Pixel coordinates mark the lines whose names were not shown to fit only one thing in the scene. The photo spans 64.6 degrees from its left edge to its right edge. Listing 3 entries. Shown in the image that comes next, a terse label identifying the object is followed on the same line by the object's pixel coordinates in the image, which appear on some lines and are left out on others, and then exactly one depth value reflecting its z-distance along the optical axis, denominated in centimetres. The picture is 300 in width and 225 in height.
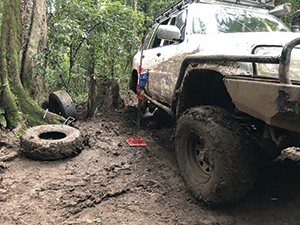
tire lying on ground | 327
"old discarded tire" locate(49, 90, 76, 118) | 487
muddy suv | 170
